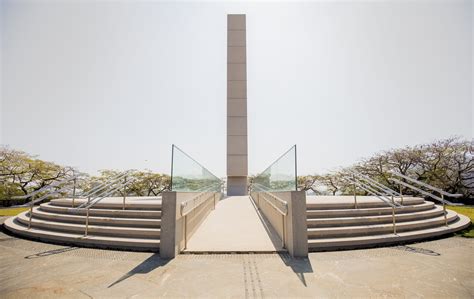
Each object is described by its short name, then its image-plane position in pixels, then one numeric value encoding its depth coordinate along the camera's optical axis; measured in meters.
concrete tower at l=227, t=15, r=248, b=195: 21.90
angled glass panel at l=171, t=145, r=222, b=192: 5.02
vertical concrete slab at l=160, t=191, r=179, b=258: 4.27
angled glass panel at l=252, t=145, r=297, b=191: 4.97
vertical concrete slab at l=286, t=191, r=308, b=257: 4.27
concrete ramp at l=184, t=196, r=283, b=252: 4.78
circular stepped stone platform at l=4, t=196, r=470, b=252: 4.85
